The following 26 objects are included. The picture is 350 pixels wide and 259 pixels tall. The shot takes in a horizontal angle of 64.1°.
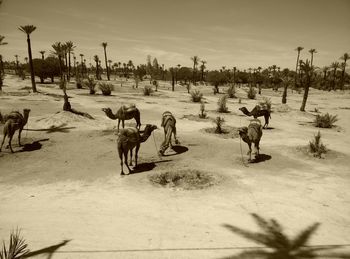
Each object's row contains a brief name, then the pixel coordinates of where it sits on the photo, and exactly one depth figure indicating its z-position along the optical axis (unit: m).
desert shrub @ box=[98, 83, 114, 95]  32.25
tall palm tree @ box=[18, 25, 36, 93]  32.14
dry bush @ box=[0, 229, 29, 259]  4.65
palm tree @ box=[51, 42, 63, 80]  42.12
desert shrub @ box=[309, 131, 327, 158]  12.84
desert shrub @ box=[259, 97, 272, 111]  18.16
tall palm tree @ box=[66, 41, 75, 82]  46.97
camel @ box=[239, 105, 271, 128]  16.76
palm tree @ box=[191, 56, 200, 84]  73.71
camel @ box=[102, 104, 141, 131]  15.59
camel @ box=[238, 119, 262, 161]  11.50
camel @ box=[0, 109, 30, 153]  12.33
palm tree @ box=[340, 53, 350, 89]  68.00
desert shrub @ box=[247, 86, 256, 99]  37.44
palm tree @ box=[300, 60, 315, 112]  26.25
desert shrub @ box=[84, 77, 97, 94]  32.81
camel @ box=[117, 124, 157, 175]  9.71
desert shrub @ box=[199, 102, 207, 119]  20.99
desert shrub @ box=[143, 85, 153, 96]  35.25
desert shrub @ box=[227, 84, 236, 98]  37.53
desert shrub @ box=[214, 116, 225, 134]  16.42
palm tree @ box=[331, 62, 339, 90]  71.64
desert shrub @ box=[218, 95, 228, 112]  24.06
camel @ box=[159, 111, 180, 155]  11.79
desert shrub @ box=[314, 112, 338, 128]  19.70
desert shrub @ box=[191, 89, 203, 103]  30.26
